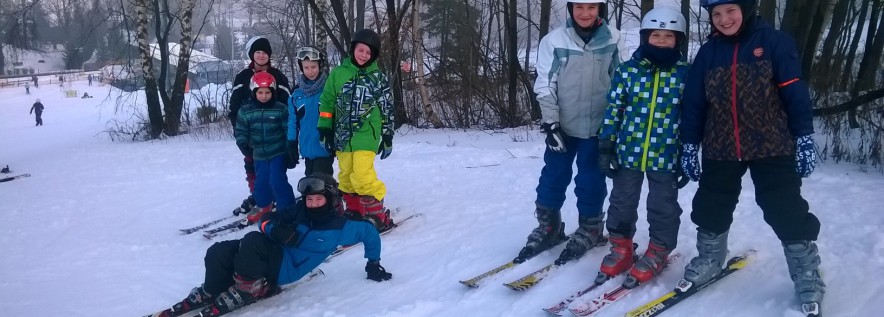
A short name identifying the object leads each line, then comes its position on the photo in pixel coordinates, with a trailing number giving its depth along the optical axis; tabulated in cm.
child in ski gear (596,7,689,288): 322
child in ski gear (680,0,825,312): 282
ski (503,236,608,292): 364
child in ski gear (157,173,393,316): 365
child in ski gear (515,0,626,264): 370
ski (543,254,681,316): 332
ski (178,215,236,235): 574
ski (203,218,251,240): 554
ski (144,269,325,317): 370
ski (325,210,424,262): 466
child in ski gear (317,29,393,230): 482
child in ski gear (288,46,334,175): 509
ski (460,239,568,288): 382
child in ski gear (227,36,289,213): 562
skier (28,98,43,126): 2404
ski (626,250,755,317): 315
